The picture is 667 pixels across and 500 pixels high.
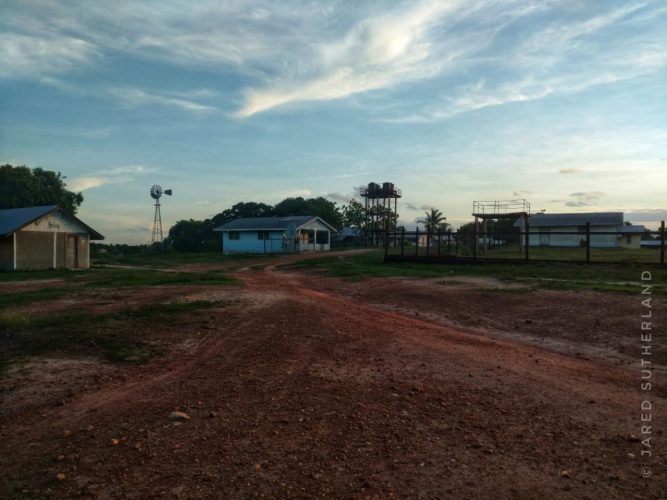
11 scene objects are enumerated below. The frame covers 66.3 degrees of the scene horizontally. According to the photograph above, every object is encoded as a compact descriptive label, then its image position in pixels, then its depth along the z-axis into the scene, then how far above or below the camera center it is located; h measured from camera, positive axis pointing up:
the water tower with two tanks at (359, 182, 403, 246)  61.47 +4.52
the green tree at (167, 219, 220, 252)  64.32 +0.47
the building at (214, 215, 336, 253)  47.59 +0.41
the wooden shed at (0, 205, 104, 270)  25.02 -0.10
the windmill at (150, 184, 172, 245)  47.62 +4.22
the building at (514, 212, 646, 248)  48.97 +1.51
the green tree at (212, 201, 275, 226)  70.00 +3.69
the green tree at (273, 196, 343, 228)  63.59 +4.15
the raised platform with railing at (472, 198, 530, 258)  35.34 +1.86
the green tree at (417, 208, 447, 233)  62.59 +2.74
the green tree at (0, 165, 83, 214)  45.12 +4.46
